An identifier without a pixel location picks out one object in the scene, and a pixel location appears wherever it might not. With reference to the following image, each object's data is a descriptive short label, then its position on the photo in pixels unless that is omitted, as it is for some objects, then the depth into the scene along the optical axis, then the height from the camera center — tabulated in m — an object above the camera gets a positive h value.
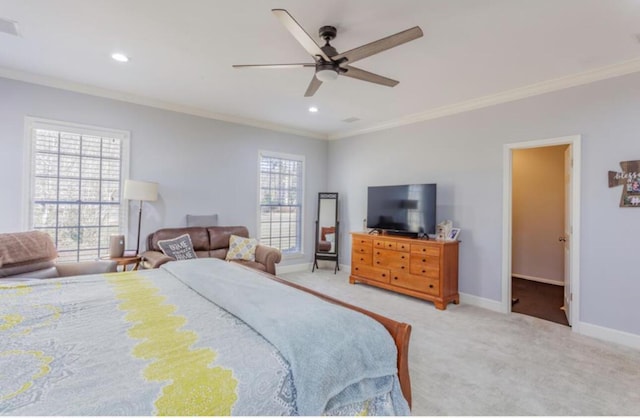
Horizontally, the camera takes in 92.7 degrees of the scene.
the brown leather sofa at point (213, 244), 4.33 -0.52
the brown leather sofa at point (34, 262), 2.95 -0.56
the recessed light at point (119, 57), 3.06 +1.54
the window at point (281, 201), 5.73 +0.21
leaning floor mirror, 6.16 -0.34
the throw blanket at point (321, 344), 1.17 -0.56
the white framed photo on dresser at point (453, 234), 4.30 -0.27
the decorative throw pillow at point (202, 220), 4.79 -0.16
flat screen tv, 4.41 +0.08
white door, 3.59 -0.26
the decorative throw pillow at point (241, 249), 4.57 -0.58
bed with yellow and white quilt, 0.95 -0.56
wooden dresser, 4.04 -0.75
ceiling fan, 2.01 +1.21
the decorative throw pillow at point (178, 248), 4.09 -0.52
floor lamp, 3.88 +0.23
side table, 3.71 -0.64
